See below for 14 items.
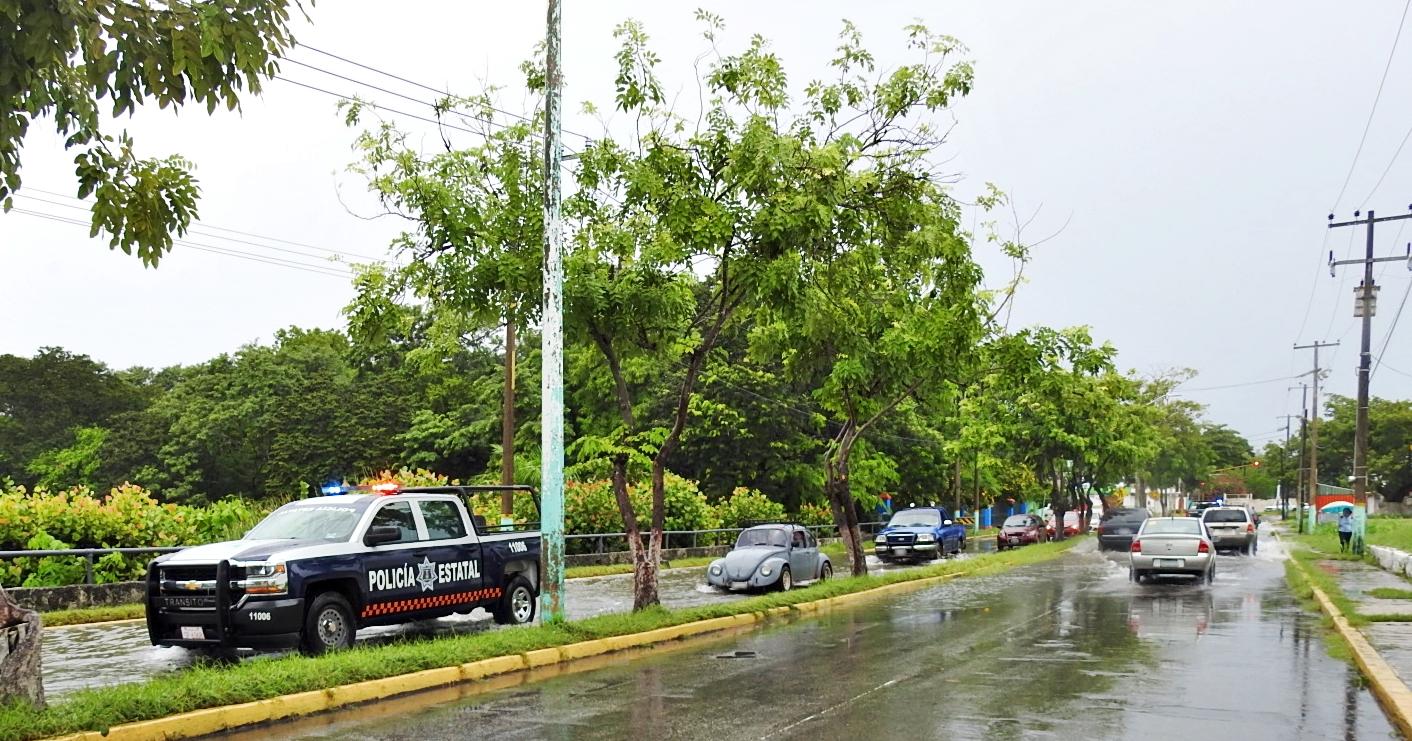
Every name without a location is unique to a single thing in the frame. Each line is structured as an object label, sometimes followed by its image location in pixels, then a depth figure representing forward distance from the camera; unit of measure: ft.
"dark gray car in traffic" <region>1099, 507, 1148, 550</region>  145.07
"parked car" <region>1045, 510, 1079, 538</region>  201.93
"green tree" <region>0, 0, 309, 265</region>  24.30
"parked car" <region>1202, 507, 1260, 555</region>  132.46
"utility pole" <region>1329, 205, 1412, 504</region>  105.91
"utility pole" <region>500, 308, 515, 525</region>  89.62
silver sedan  81.97
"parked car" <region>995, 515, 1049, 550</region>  170.91
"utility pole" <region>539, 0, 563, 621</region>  46.42
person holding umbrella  118.93
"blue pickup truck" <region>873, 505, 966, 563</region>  126.31
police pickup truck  38.70
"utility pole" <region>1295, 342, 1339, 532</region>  204.85
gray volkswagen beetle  75.46
